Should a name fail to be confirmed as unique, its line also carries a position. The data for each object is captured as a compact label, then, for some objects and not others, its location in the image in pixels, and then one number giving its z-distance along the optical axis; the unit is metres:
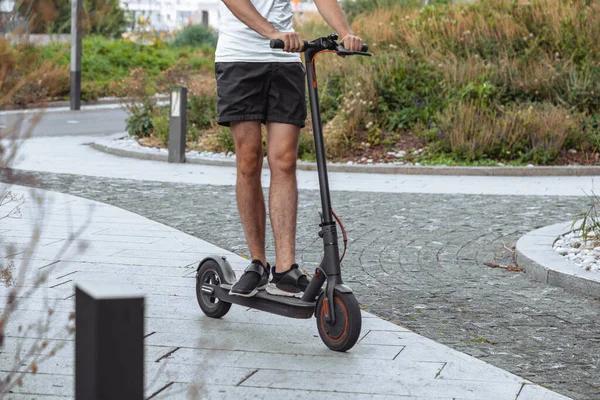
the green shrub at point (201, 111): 15.73
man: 4.55
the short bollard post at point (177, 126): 13.30
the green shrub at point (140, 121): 16.14
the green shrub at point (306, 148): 13.00
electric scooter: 4.09
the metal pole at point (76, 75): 22.81
